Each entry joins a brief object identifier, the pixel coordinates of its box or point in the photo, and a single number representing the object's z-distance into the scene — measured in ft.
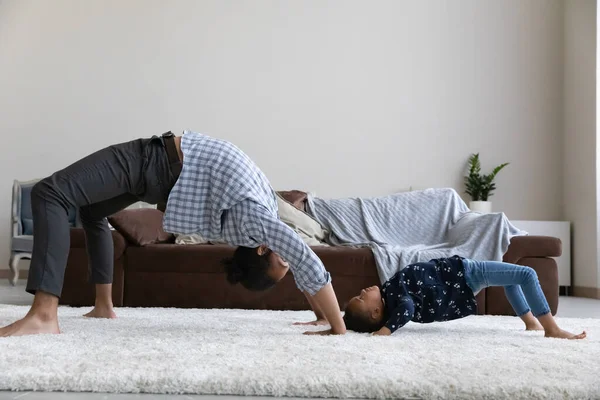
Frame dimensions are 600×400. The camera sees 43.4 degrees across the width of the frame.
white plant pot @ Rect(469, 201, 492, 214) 20.37
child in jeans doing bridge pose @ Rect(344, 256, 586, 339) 9.04
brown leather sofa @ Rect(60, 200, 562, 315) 13.21
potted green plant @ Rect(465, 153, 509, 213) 20.42
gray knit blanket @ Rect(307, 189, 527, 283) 13.57
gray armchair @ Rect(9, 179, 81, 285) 19.52
